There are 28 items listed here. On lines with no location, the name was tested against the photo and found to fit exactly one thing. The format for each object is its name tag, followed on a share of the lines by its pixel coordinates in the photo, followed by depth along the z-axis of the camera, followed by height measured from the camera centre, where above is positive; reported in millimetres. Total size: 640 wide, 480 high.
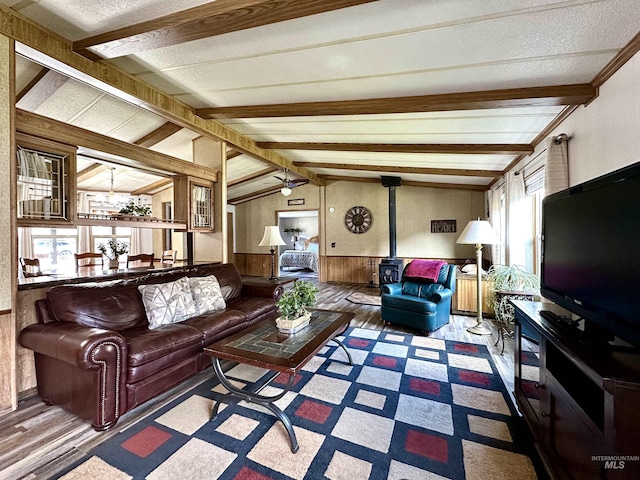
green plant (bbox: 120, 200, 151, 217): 3559 +359
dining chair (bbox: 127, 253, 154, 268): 4832 -357
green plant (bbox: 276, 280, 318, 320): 2352 -538
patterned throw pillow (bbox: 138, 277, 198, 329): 2551 -621
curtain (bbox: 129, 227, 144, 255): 7391 -115
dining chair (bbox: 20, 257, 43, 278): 3975 -380
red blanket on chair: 4062 -499
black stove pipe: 6363 +693
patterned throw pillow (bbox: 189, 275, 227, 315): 2965 -626
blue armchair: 3600 -863
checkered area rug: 1512 -1259
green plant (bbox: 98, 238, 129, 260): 3783 -192
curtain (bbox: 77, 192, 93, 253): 6375 +133
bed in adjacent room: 9938 -825
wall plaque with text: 6548 +236
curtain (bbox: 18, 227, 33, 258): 5484 -95
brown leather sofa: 1816 -804
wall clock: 7211 +449
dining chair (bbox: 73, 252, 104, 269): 4676 -440
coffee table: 1742 -783
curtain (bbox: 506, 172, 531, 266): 3939 +198
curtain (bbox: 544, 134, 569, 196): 2529 +636
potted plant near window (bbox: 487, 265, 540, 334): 3410 -632
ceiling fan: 7614 +1508
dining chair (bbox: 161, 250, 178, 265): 5673 -382
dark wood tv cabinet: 898 -693
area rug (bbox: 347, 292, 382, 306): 5367 -1252
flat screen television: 1068 -78
